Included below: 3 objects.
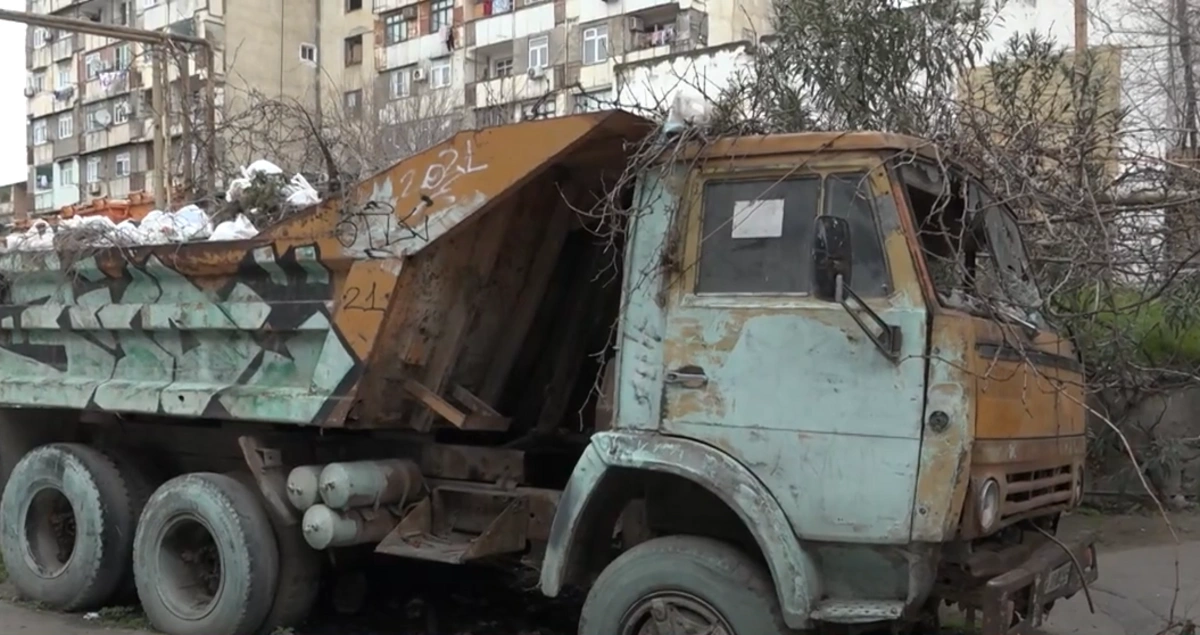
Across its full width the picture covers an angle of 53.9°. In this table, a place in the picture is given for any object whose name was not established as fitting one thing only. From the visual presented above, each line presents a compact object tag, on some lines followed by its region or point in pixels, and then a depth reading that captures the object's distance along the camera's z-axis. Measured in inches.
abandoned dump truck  160.1
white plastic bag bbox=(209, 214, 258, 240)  227.0
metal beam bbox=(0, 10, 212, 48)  430.3
